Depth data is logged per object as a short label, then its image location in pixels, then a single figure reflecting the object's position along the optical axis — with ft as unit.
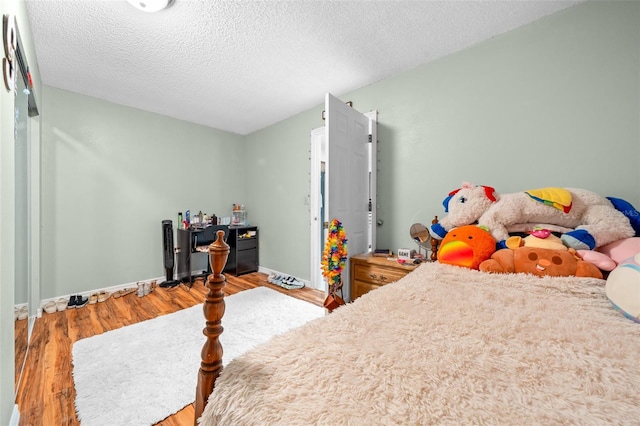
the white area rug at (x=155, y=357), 4.69
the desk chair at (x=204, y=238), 11.99
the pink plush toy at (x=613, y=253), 4.23
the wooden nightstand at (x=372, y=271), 7.09
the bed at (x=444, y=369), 1.70
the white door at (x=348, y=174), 7.29
